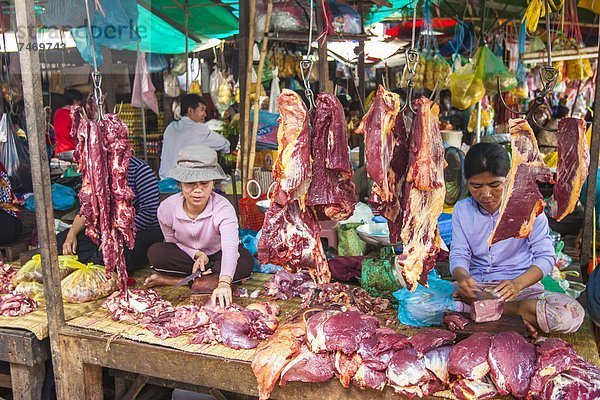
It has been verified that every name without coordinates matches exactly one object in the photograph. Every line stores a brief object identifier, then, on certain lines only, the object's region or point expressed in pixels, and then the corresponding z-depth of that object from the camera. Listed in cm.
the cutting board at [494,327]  288
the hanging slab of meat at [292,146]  275
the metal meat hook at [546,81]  246
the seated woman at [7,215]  514
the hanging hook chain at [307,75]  253
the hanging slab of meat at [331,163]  282
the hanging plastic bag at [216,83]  905
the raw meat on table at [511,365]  250
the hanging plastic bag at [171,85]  1012
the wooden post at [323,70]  405
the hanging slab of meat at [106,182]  330
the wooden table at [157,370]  282
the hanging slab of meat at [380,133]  265
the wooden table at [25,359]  333
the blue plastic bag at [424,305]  325
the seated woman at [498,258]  313
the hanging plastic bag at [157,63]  970
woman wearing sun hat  372
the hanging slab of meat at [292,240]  293
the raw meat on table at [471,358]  255
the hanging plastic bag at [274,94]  846
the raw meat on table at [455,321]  295
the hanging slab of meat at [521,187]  255
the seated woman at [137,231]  448
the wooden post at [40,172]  295
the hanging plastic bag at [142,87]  813
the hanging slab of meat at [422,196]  265
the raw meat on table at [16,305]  355
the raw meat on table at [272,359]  277
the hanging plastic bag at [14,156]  629
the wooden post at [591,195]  385
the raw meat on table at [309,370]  275
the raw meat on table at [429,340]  271
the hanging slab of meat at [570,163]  267
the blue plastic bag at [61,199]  644
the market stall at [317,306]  263
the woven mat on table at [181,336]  302
